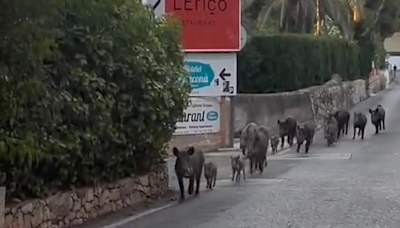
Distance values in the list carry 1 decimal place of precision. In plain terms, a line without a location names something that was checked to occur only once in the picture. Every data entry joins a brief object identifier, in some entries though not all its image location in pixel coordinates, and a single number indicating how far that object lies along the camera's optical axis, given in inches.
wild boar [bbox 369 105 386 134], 1256.8
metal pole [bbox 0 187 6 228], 438.9
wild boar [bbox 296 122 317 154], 1028.9
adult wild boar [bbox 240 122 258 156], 803.4
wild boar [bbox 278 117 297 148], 1076.5
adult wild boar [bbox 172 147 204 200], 629.9
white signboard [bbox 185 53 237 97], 1011.3
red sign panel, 1010.1
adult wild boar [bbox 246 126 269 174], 796.0
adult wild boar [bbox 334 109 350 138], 1182.3
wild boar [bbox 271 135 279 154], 1005.8
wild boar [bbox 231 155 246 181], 739.2
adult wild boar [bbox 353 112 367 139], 1167.0
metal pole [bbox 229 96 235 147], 1042.7
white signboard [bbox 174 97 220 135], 990.4
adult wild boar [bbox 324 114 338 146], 1096.2
